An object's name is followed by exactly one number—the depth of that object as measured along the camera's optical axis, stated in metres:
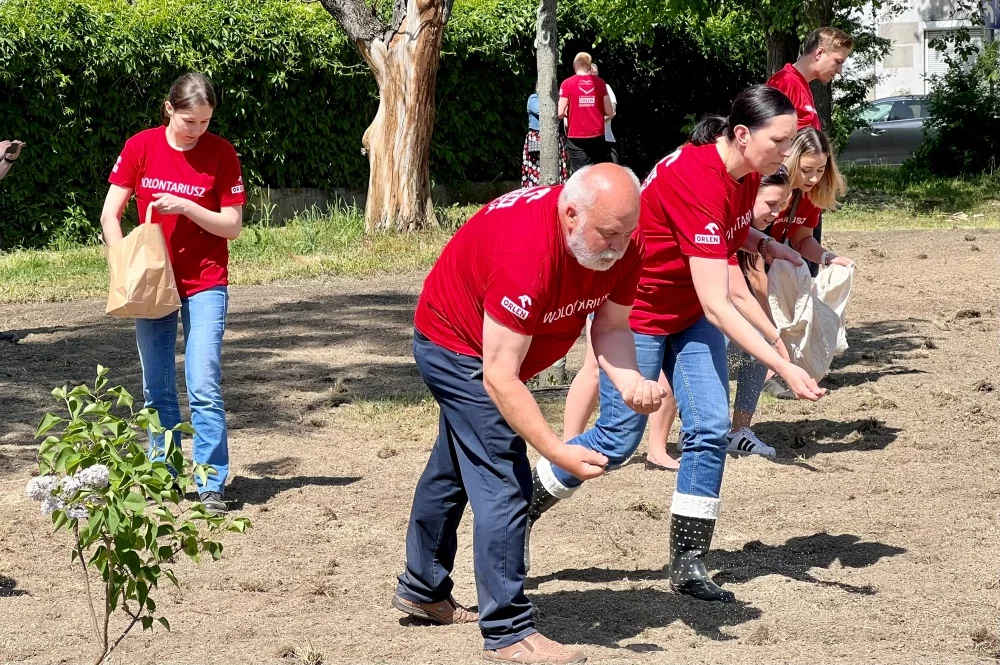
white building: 36.78
